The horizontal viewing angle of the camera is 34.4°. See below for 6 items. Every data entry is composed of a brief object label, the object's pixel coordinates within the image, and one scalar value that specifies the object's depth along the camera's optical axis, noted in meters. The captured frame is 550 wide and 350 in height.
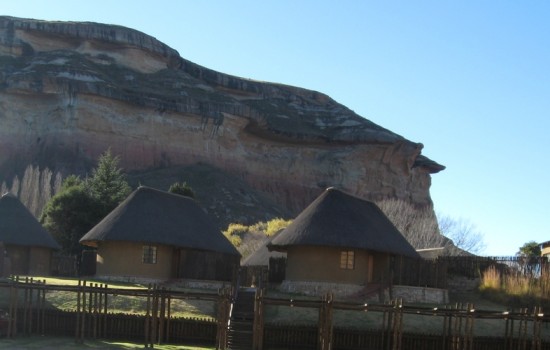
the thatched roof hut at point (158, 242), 37.31
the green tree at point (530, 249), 63.78
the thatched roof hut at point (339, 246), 35.84
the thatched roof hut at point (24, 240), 41.41
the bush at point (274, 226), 62.26
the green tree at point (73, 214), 50.66
